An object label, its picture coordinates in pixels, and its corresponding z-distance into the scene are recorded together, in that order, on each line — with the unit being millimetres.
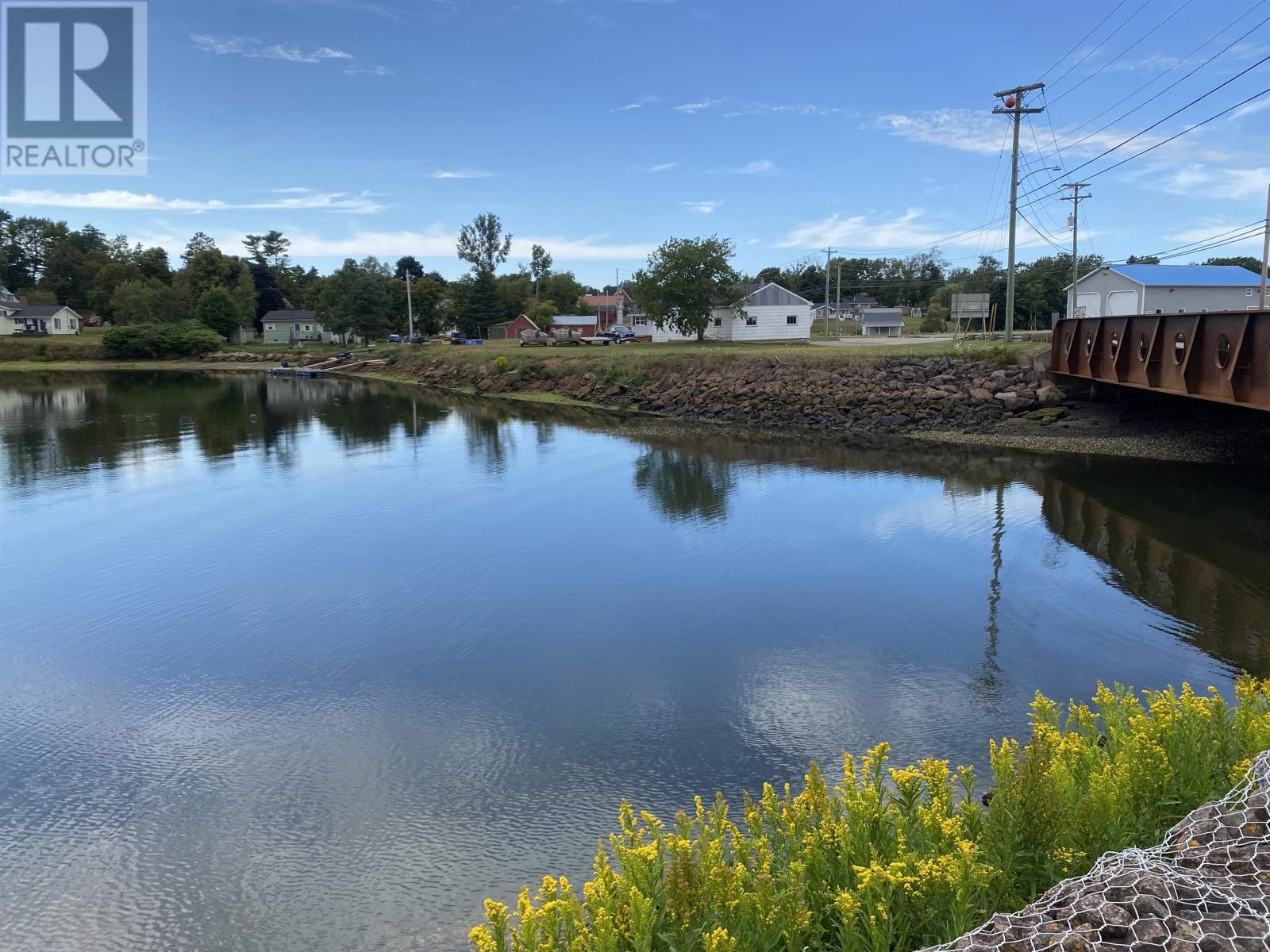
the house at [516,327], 100125
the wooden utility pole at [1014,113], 44125
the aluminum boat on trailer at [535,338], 84500
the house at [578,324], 100250
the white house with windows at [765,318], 66500
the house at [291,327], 116562
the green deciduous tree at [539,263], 133125
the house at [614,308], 108756
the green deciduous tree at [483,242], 131000
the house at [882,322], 95312
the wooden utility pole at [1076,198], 66812
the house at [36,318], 111625
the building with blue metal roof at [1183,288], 54812
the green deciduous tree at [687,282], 61375
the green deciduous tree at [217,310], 105938
